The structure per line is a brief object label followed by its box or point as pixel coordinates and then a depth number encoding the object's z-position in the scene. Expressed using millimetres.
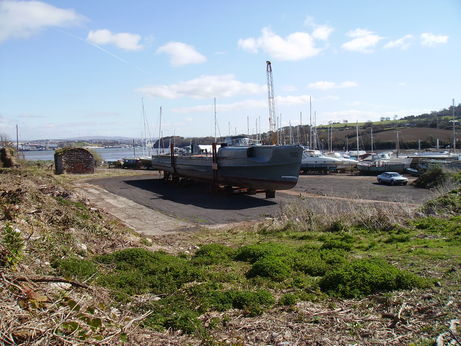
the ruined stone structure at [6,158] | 33781
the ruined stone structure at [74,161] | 44000
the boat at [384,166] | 45312
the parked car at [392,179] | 35719
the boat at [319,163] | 49250
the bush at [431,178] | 31753
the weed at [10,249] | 5934
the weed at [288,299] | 6883
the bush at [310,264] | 8758
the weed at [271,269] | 8405
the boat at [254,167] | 26406
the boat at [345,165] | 49594
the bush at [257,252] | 10047
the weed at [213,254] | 9883
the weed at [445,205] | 15203
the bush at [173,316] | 5777
